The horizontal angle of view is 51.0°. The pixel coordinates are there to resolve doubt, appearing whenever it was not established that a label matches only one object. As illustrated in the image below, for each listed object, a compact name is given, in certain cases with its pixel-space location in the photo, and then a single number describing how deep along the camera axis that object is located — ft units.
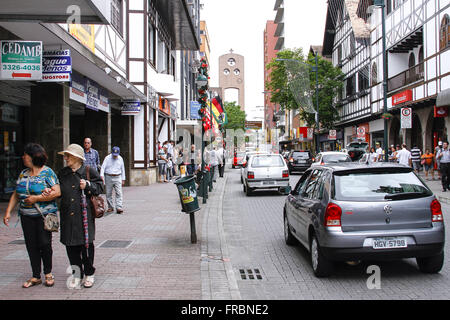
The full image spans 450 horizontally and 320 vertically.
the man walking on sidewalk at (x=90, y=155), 36.85
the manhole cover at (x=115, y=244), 25.46
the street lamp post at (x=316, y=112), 127.24
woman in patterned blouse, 17.30
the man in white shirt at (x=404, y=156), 67.21
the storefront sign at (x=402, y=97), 83.76
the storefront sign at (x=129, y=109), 65.36
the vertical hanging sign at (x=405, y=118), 61.67
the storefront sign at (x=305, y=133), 177.99
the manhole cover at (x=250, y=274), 20.13
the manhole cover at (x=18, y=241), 26.04
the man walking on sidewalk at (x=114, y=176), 38.83
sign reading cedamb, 31.12
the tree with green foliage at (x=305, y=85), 142.92
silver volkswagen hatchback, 18.29
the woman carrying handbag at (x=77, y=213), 17.13
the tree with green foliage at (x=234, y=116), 273.54
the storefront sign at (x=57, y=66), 35.17
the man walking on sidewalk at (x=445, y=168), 54.44
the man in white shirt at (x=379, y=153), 78.48
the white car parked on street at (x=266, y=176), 56.08
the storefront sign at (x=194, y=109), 132.77
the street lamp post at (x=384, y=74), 66.49
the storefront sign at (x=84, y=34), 39.70
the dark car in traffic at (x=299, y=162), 99.55
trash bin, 26.27
